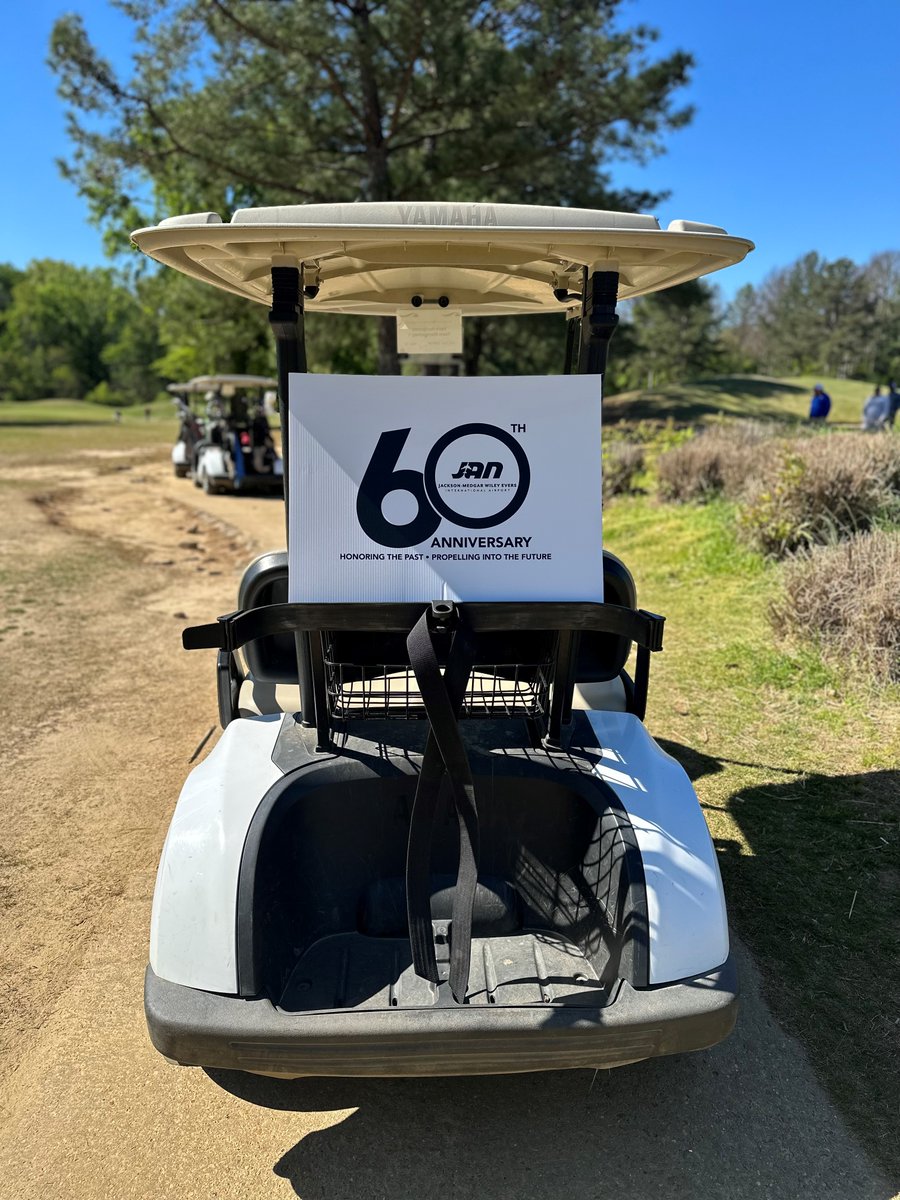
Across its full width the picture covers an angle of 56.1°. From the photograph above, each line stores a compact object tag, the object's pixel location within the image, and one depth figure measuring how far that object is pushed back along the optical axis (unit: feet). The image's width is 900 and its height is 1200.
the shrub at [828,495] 19.95
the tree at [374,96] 36.88
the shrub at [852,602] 14.39
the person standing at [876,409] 52.87
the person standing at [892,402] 52.44
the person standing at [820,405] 58.95
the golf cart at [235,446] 44.96
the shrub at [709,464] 28.32
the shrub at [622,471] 34.60
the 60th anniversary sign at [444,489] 6.74
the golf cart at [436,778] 5.68
